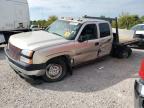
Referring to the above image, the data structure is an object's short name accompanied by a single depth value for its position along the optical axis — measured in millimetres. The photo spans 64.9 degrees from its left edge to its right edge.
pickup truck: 2975
